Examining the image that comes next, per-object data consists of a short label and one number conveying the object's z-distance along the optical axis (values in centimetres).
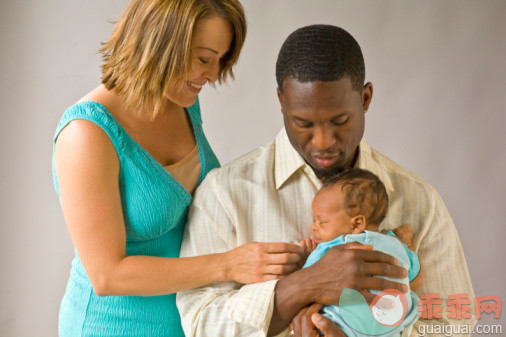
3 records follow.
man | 172
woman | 182
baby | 168
